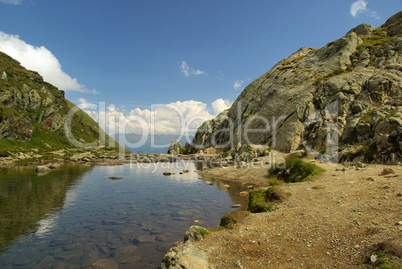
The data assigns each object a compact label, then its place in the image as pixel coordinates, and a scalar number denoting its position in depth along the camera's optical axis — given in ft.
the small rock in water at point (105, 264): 43.98
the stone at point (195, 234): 46.47
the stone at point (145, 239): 55.72
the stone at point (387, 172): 71.77
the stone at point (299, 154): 150.97
